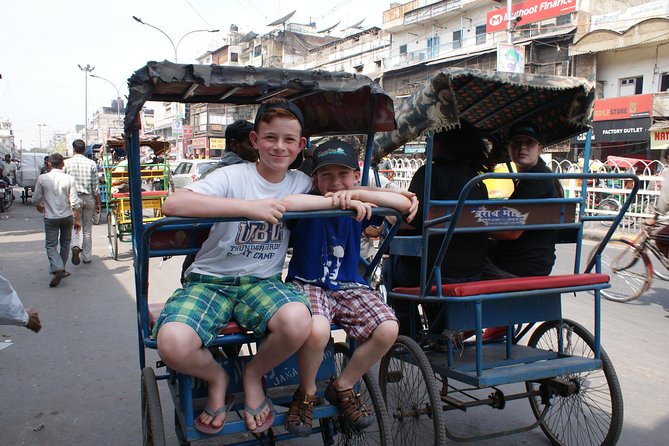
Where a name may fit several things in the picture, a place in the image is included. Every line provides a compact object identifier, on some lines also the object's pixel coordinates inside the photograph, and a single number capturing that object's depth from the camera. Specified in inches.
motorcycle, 701.9
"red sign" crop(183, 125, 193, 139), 1988.2
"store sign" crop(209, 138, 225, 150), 1864.3
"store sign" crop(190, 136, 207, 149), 2053.0
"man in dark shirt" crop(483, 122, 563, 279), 132.6
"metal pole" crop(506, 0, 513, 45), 1016.5
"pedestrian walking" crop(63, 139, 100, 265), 371.9
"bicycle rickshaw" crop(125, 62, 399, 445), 95.8
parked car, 685.4
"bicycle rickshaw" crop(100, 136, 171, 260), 371.6
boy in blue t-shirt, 97.7
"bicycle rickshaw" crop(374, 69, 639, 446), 113.4
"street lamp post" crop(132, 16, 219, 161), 1003.5
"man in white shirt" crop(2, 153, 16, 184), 996.2
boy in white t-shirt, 91.0
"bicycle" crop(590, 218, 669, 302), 254.4
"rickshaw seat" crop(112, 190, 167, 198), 365.4
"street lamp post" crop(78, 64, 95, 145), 2018.9
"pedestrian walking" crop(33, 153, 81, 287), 303.6
